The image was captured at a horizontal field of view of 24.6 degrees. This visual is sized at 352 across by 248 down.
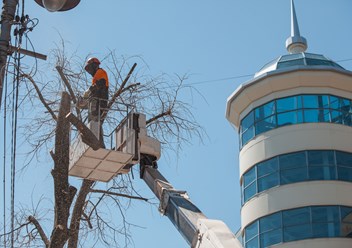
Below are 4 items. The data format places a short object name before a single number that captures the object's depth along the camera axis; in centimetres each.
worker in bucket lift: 1248
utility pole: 1020
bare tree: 1148
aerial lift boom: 1152
